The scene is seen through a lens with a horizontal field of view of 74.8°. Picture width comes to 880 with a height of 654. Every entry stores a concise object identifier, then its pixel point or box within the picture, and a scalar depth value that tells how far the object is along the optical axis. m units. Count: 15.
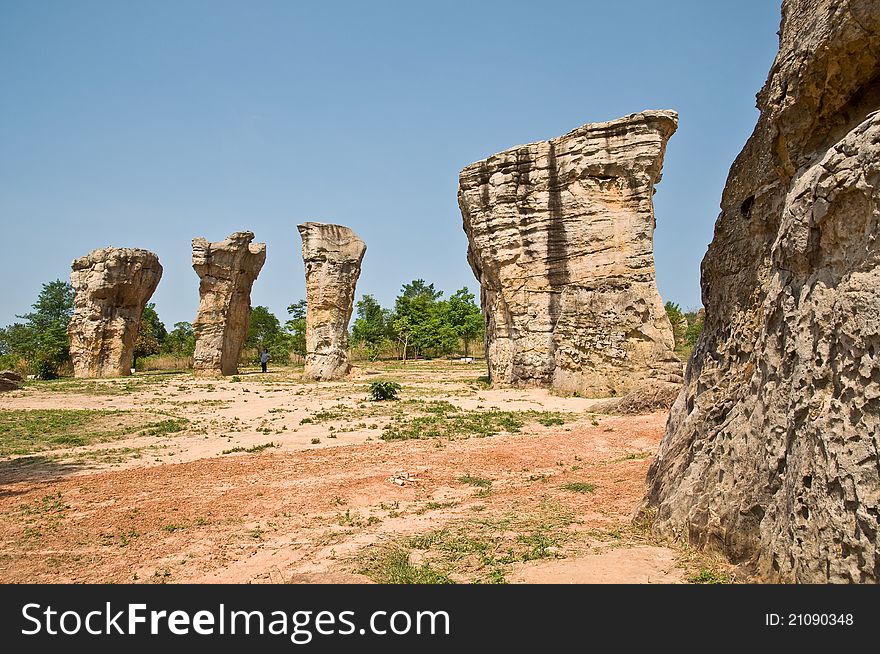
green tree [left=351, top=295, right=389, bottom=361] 48.59
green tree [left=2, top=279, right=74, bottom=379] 32.48
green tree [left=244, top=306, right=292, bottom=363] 48.02
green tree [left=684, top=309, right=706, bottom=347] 42.37
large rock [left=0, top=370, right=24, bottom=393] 21.02
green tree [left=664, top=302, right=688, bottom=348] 34.69
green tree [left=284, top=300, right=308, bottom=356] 43.78
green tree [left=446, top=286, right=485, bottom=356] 47.34
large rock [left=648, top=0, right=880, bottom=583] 2.92
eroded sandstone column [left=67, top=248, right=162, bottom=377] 30.08
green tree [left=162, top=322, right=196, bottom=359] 43.12
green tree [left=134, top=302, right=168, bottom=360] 39.75
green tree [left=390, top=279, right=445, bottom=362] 45.09
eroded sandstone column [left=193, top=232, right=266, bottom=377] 30.11
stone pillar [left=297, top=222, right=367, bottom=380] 25.73
